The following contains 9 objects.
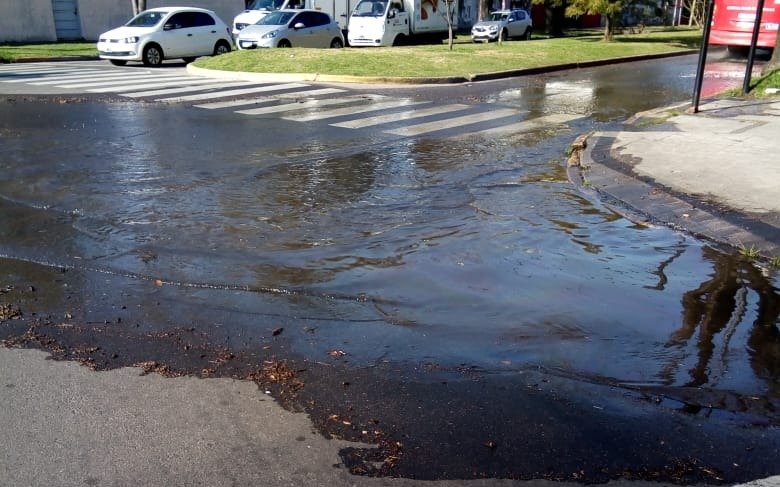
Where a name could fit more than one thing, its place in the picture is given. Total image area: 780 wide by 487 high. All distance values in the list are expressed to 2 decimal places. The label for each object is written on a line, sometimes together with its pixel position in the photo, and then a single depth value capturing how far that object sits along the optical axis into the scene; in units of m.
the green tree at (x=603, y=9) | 33.69
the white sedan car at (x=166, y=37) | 22.80
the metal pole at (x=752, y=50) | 14.19
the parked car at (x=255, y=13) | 28.66
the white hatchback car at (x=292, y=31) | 24.22
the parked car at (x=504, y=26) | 35.00
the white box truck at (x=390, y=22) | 29.33
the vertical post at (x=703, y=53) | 12.79
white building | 33.03
